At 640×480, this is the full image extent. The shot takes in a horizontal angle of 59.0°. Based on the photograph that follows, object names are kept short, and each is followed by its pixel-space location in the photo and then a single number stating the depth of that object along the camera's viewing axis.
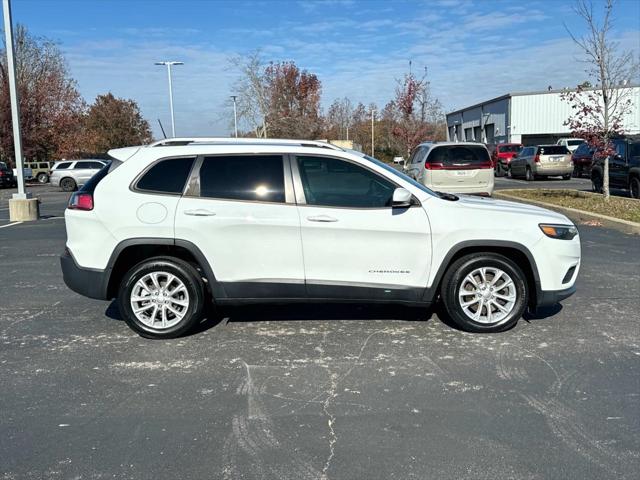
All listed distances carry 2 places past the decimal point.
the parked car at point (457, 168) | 13.78
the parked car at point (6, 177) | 31.05
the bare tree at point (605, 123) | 14.25
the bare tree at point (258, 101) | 38.59
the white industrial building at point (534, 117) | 47.91
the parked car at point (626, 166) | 15.43
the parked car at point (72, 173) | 29.20
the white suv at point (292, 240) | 4.98
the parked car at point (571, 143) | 36.38
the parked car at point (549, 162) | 25.44
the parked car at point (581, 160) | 25.58
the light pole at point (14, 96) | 13.89
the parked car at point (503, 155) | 32.38
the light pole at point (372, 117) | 49.69
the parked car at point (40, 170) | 38.47
